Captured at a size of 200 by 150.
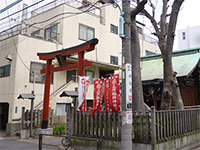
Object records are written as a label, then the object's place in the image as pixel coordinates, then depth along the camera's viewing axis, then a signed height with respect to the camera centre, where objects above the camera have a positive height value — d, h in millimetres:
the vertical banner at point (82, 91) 9422 +287
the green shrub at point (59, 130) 13516 -2181
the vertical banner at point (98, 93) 8969 +190
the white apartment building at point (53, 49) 15797 +4268
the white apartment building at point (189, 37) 45719 +13895
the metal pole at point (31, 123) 13359 -1707
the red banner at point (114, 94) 8245 +139
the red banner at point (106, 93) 8638 +186
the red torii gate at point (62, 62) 10602 +2071
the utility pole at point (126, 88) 5836 +280
